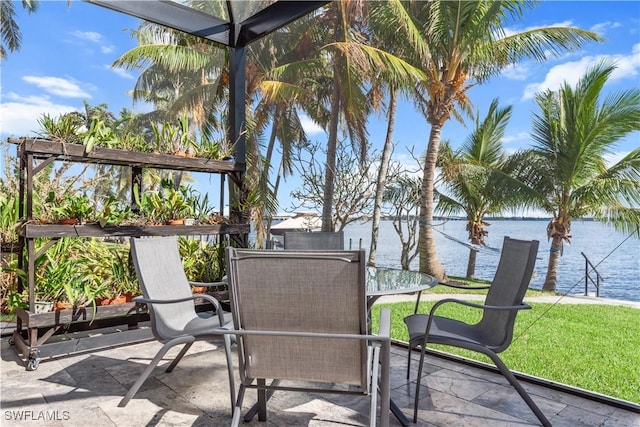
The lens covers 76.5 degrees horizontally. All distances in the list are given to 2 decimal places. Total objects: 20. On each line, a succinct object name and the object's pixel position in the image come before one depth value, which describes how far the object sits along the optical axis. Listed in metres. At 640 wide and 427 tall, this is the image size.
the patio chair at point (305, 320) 1.53
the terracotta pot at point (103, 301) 3.31
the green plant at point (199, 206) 3.95
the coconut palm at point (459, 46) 5.10
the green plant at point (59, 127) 3.09
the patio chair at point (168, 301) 2.20
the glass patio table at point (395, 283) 2.20
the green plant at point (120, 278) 3.46
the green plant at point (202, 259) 3.88
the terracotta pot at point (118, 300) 3.37
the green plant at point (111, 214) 3.27
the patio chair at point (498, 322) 2.04
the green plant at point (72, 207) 3.15
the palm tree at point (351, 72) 6.14
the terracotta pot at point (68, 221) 3.13
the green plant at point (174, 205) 3.71
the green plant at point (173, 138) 3.70
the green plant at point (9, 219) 3.31
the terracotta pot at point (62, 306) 3.09
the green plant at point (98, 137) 3.19
